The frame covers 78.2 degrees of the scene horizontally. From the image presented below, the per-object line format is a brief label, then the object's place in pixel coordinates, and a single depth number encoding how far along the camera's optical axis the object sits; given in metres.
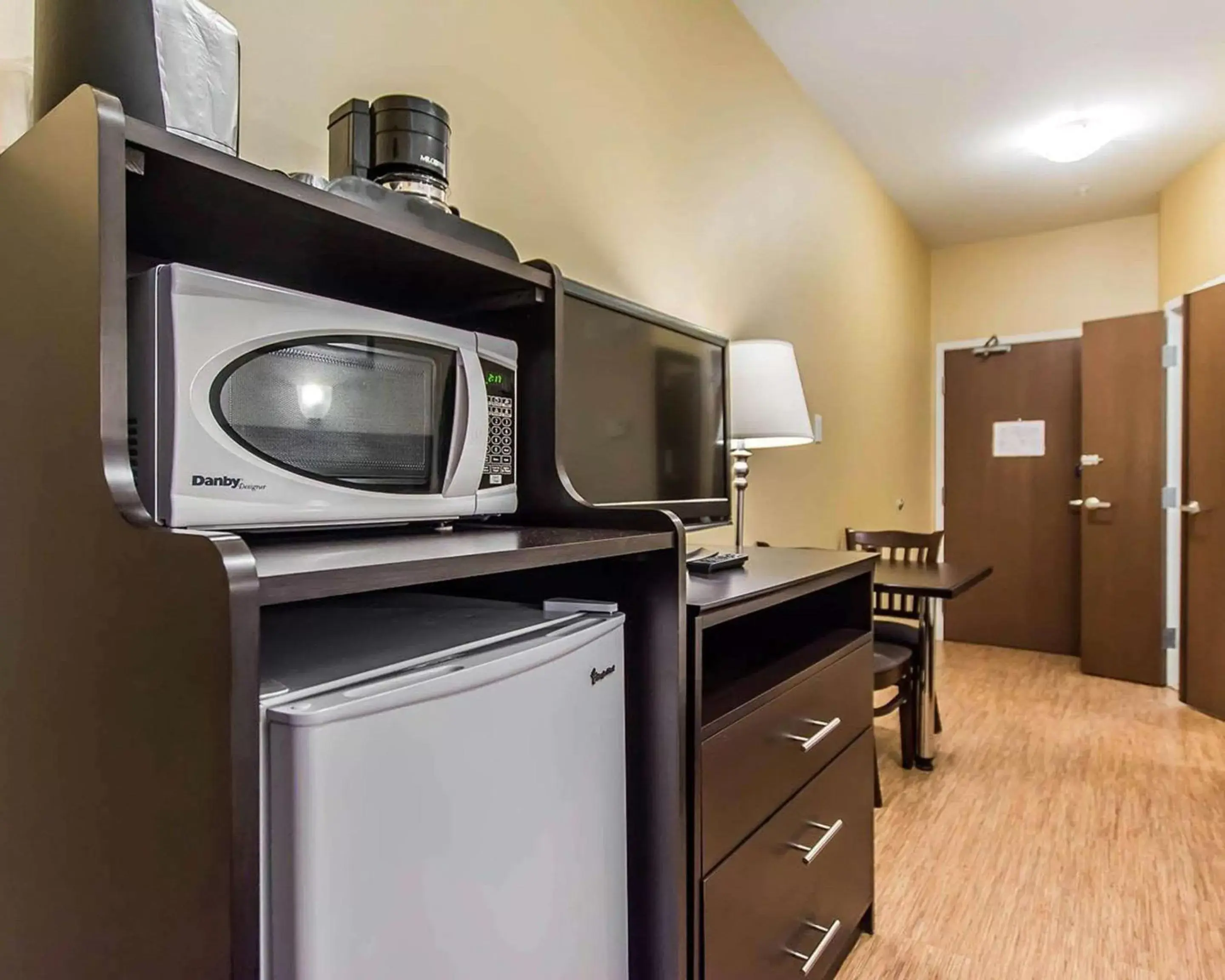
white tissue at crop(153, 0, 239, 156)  0.69
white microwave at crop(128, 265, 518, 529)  0.65
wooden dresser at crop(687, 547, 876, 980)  1.14
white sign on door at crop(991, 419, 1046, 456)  4.64
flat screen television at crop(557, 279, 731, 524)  1.44
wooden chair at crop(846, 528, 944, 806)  2.54
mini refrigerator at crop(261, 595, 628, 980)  0.56
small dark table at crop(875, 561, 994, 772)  2.55
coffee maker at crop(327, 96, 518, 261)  0.97
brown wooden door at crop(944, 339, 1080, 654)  4.55
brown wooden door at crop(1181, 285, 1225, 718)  3.36
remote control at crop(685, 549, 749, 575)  1.48
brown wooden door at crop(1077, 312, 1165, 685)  3.91
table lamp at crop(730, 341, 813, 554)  2.15
